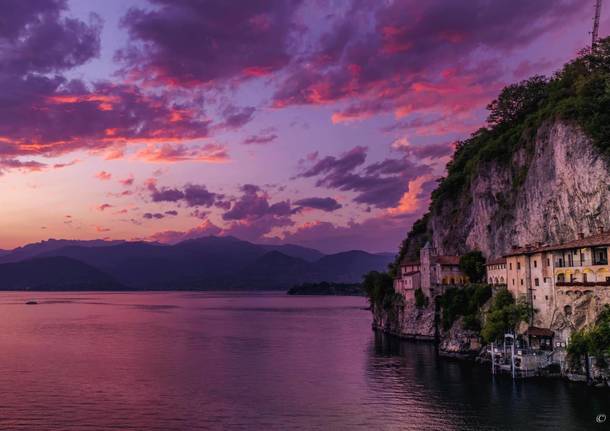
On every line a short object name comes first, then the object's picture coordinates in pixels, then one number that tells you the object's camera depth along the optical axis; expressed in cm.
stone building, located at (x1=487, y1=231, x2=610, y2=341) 6694
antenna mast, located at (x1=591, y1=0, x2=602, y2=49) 11808
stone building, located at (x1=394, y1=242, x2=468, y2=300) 11462
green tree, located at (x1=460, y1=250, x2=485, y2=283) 11306
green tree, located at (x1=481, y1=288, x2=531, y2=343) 7844
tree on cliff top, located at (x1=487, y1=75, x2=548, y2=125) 13075
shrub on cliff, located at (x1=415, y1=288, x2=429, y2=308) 11588
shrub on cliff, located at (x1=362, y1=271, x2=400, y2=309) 13925
